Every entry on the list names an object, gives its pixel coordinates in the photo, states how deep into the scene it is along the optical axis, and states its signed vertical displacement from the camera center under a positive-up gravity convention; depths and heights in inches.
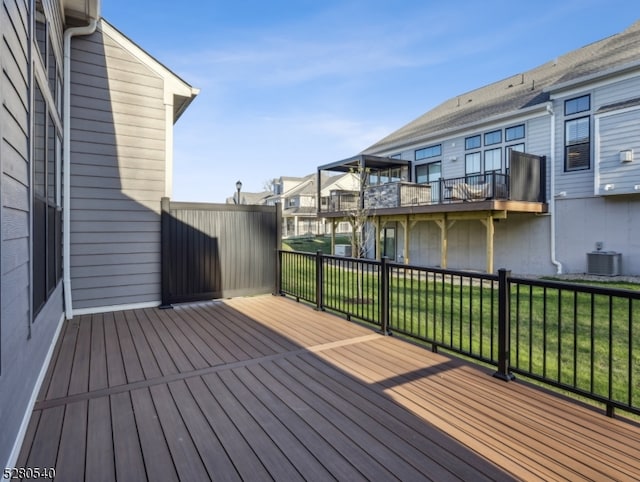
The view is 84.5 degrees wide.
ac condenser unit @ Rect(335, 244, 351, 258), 643.5 -30.9
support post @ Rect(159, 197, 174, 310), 211.2 -11.3
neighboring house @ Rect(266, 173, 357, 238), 1285.7 +125.1
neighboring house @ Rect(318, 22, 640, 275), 349.7 +66.1
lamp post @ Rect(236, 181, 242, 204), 401.6 +55.3
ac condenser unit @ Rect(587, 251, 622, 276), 348.2 -29.3
